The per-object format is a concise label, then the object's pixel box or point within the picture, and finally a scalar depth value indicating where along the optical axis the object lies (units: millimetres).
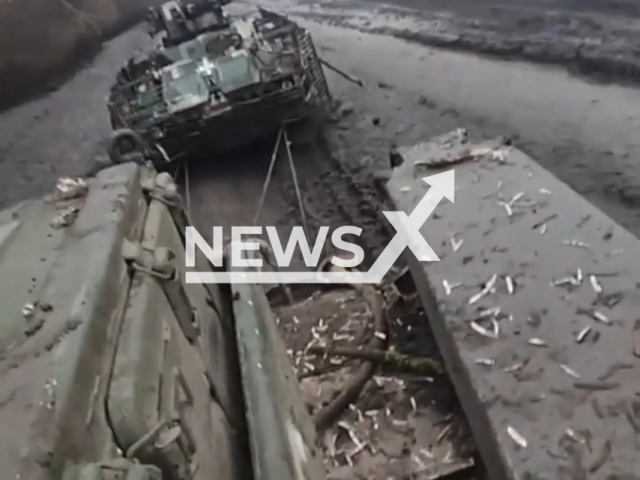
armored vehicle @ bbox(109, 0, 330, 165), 5637
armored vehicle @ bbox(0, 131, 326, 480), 1464
